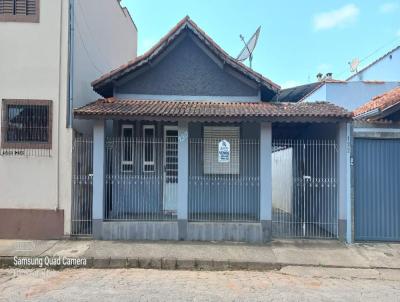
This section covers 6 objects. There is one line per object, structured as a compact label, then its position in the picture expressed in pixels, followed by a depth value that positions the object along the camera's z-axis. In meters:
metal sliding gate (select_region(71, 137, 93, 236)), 9.92
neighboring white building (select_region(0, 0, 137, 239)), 9.75
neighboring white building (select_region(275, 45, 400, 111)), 15.28
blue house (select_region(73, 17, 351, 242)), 9.65
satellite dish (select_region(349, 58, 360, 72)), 21.61
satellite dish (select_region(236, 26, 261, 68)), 13.94
